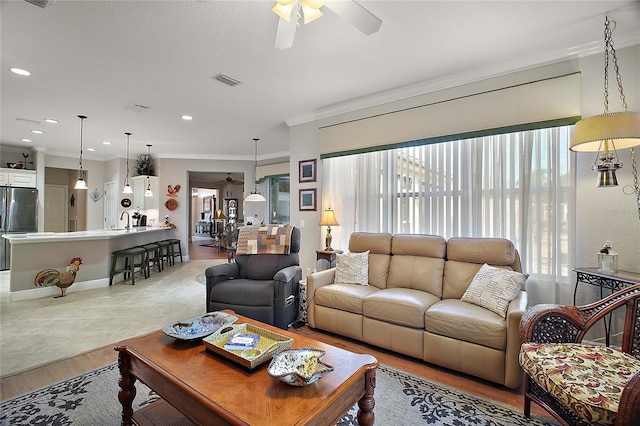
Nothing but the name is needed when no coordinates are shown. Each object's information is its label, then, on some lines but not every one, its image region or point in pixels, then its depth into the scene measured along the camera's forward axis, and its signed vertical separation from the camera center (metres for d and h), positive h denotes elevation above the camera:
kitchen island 4.25 -0.71
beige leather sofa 2.12 -0.79
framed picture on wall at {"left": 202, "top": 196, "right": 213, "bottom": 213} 15.42 +0.50
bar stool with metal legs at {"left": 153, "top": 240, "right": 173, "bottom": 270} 6.42 -0.91
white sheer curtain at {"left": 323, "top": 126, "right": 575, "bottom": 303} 2.72 +0.25
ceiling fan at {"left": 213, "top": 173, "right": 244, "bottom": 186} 9.79 +1.25
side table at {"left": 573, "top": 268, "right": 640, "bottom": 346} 2.07 -0.46
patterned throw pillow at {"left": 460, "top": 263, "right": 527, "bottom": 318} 2.31 -0.60
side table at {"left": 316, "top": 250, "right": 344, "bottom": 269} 3.85 -0.55
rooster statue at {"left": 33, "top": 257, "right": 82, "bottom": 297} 4.35 -1.01
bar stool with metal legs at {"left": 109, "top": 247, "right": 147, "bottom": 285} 5.11 -0.88
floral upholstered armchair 1.21 -0.76
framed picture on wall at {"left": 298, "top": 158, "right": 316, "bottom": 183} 4.48 +0.68
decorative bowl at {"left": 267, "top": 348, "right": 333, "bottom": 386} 1.28 -0.71
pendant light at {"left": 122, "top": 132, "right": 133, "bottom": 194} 7.37 +0.87
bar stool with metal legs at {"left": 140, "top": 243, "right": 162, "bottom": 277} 5.64 -0.92
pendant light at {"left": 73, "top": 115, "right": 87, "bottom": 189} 5.27 +0.51
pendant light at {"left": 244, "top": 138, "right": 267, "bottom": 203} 6.32 +0.39
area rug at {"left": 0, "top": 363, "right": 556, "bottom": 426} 1.77 -1.26
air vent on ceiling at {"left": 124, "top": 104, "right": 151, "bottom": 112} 4.15 +1.53
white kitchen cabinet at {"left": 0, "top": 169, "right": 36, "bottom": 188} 6.31 +0.75
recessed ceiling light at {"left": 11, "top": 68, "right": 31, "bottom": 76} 3.03 +1.49
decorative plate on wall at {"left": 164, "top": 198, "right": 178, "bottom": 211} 7.59 +0.23
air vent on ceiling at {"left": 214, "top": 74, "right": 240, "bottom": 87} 3.22 +1.53
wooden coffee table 1.16 -0.78
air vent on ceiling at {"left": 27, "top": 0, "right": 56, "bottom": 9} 2.01 +1.47
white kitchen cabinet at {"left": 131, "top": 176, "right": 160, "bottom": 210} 7.48 +0.50
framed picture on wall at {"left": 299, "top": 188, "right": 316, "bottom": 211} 4.48 +0.24
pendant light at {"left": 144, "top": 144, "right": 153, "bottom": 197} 7.02 +0.83
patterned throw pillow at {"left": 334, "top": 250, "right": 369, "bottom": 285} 3.23 -0.61
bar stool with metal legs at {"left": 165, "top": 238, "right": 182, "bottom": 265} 7.02 -0.89
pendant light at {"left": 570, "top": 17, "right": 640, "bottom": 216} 1.93 +0.58
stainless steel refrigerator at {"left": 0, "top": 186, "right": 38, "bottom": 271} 6.15 -0.04
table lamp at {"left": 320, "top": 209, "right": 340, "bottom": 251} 3.94 -0.09
